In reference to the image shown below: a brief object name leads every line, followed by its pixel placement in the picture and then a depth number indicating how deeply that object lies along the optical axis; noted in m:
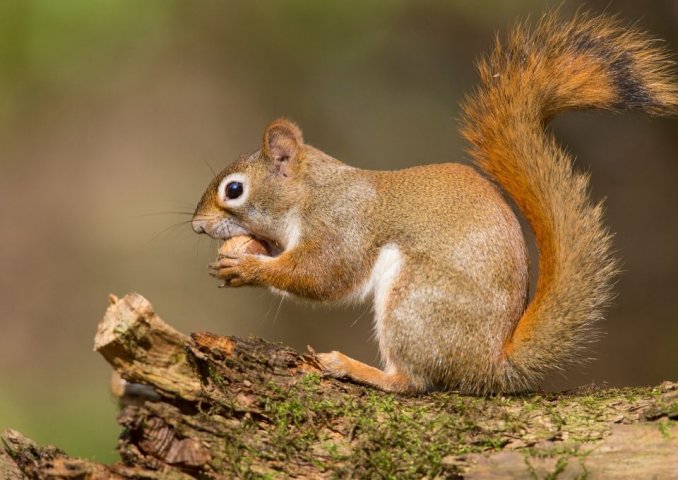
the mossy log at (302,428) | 2.98
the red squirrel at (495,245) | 3.03
